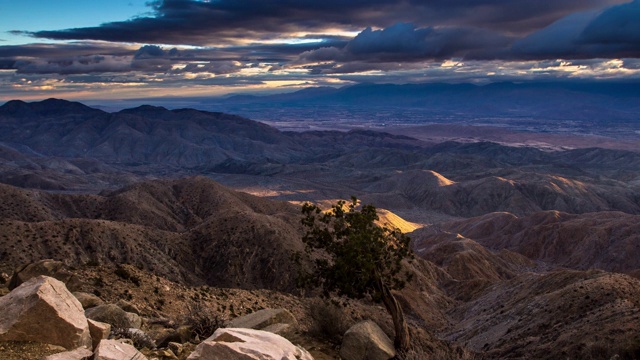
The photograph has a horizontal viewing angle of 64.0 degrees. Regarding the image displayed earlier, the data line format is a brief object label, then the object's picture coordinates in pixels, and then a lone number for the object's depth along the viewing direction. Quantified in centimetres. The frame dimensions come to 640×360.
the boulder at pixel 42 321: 1218
